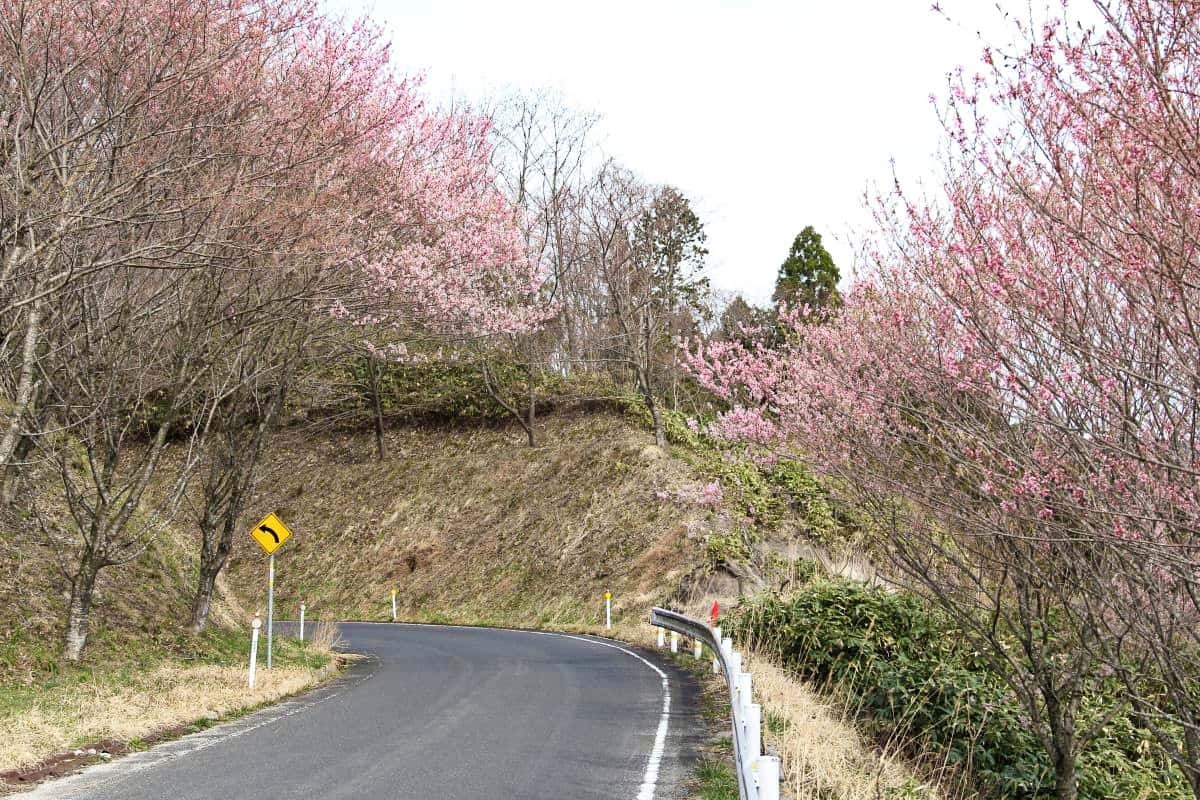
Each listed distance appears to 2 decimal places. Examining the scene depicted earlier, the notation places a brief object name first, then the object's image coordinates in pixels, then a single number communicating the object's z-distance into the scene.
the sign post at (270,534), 16.46
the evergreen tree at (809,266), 42.75
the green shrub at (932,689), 11.81
